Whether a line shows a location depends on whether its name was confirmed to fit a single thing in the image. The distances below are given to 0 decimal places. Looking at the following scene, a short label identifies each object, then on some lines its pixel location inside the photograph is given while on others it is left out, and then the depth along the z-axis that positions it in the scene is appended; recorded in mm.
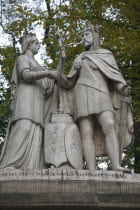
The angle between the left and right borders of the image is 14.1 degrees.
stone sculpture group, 11008
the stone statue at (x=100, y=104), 11219
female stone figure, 10930
